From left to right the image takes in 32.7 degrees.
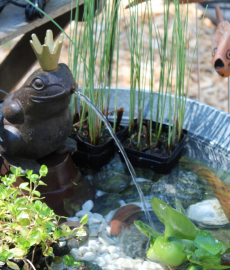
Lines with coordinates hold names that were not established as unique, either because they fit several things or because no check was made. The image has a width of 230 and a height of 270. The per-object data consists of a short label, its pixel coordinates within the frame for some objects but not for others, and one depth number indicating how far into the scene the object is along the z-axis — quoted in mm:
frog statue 954
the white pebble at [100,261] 947
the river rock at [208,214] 1078
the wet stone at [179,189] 1156
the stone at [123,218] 1053
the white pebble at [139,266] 934
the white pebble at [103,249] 987
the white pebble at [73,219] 1074
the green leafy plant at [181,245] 821
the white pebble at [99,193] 1181
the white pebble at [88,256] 955
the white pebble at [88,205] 1122
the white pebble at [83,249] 975
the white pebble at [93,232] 1034
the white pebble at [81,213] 1097
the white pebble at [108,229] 1043
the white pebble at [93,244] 994
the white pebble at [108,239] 1014
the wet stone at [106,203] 1119
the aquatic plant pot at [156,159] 1220
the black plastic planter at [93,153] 1251
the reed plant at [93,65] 1158
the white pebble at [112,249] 985
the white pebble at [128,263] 943
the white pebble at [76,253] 957
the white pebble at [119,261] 952
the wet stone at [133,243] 980
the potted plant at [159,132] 1193
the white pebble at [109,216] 1081
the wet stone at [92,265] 932
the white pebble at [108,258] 960
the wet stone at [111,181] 1206
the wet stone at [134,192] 1165
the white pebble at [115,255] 968
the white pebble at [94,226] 1056
